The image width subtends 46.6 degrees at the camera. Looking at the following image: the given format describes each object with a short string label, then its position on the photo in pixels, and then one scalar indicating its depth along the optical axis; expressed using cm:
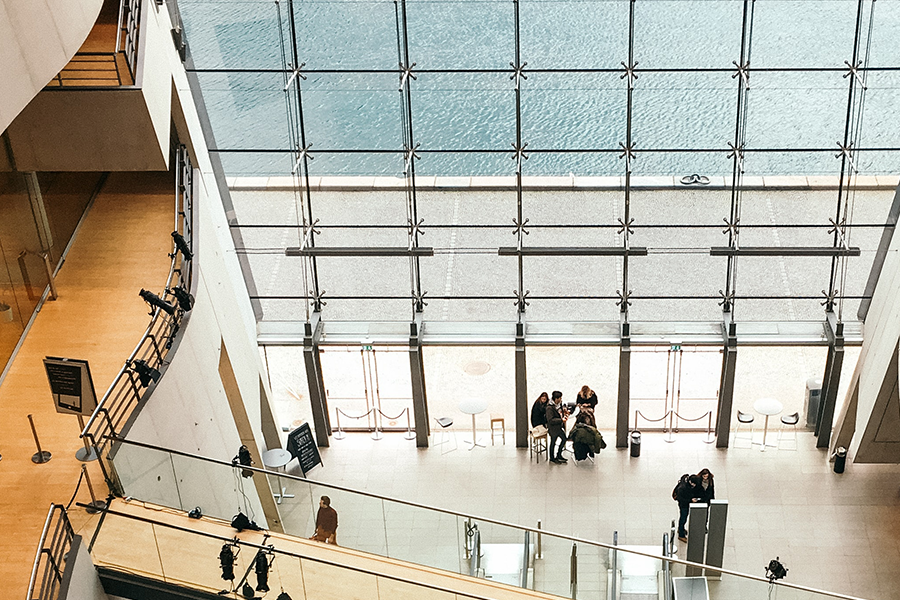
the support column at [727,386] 1817
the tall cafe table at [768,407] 1839
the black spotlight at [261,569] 1041
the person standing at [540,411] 1834
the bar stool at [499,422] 1891
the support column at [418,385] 1853
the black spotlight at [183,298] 1287
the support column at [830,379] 1797
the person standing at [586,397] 1836
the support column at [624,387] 1830
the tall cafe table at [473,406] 1862
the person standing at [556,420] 1809
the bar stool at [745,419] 1888
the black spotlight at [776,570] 1244
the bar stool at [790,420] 1886
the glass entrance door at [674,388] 1888
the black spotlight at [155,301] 1185
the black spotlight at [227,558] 1037
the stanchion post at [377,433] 1948
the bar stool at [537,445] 1850
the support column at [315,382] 1861
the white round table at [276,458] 1764
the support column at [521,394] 1841
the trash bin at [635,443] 1848
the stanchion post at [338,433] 1953
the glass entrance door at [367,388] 1917
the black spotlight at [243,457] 1338
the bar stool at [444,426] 1909
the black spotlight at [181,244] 1334
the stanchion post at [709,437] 1895
